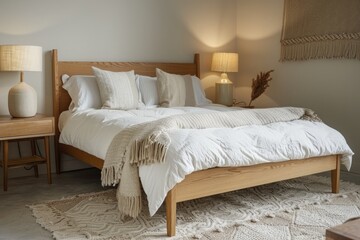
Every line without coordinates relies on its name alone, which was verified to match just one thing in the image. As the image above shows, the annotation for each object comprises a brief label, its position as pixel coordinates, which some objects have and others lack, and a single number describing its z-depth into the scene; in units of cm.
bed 228
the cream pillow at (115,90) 355
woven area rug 229
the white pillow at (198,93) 427
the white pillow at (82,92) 356
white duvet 218
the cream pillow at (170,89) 393
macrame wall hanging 374
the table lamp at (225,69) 467
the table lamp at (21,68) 312
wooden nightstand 303
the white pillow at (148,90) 390
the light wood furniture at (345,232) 129
